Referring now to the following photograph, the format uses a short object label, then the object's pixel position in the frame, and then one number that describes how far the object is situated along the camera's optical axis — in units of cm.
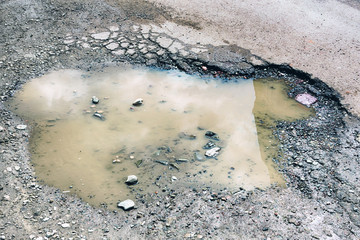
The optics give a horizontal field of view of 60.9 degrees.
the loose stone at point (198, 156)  331
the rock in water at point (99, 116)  377
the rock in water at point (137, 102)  397
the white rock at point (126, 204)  278
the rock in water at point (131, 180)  302
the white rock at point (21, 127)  351
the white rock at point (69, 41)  475
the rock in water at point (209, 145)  346
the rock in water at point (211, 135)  359
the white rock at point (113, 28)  496
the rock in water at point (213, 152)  335
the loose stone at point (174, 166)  320
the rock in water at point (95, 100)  393
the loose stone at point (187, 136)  357
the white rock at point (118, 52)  464
